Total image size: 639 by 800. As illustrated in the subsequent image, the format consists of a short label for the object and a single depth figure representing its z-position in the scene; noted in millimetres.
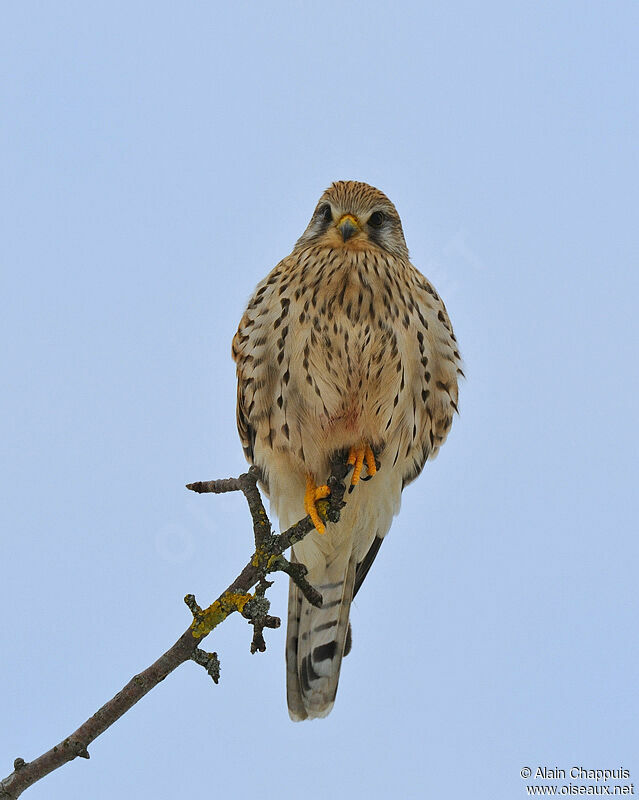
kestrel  7750
